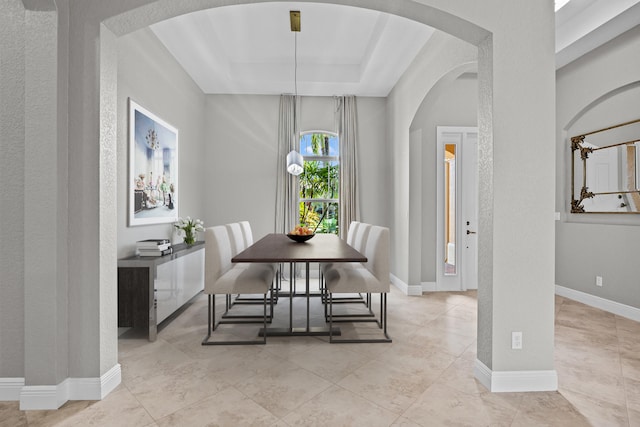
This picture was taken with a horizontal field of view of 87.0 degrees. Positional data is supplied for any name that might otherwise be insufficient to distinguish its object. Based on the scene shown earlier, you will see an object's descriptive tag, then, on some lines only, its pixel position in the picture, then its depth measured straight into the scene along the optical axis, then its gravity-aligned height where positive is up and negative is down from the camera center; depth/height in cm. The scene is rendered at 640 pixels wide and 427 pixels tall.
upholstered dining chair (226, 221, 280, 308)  357 -35
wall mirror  348 +47
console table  279 -68
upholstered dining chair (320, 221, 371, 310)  354 -39
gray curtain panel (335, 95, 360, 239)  536 +83
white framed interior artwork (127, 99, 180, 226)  315 +46
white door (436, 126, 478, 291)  464 +7
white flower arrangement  397 -19
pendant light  350 +167
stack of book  307 -33
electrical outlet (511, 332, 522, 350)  208 -79
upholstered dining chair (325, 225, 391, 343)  286 -57
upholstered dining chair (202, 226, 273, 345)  281 -57
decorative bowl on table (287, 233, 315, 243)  352 -26
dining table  252 -34
